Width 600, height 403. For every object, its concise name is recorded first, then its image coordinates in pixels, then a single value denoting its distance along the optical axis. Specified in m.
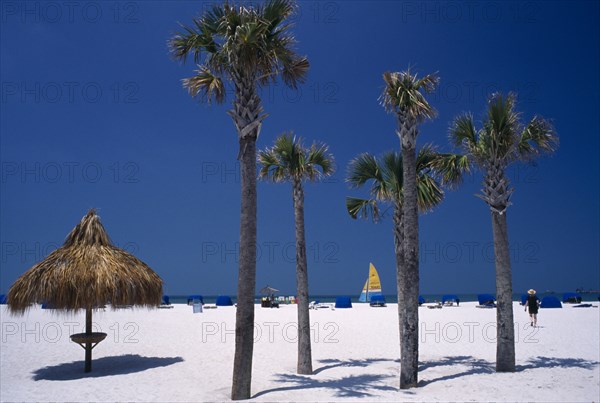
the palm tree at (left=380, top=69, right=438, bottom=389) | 10.40
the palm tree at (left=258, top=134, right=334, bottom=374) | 12.45
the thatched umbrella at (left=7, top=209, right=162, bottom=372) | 12.18
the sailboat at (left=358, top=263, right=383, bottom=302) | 49.12
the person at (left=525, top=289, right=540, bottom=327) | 21.75
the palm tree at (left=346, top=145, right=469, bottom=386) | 13.38
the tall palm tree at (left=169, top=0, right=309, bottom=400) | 9.35
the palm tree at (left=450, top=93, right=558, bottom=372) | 12.01
